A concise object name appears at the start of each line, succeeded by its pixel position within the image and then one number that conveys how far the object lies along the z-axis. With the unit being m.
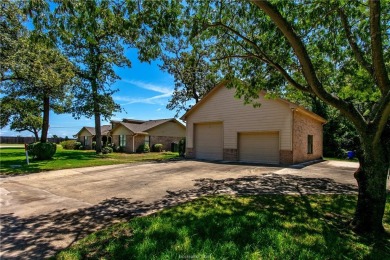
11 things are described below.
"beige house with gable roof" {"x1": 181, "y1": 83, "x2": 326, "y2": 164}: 14.28
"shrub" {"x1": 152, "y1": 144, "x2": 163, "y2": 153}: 29.38
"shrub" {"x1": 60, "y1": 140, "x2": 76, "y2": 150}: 37.91
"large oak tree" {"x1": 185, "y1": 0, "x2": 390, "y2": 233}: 4.33
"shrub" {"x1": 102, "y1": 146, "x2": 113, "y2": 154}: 26.66
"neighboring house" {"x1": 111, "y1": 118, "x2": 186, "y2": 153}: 28.70
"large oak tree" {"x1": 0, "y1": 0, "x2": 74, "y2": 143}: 12.70
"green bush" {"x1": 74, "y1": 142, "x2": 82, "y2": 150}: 37.75
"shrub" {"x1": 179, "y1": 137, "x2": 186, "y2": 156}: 22.47
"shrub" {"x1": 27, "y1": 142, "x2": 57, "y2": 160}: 16.39
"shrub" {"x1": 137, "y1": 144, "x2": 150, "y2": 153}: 28.22
